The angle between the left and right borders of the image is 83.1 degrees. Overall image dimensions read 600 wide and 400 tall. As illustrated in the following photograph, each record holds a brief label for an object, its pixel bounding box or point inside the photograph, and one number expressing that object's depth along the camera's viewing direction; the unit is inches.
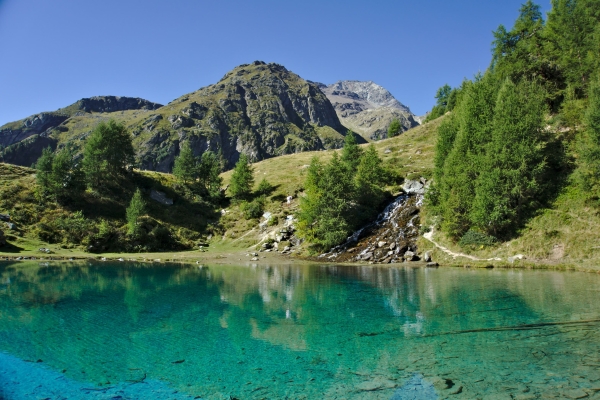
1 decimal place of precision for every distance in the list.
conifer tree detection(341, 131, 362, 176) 3389.5
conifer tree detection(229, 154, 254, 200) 3698.3
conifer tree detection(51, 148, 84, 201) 3048.7
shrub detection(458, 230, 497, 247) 1807.3
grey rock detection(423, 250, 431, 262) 1987.7
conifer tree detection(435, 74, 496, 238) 1942.7
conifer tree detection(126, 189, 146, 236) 2915.8
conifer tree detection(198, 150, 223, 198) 4008.4
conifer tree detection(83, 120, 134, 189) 3368.6
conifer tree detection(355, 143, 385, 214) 2834.6
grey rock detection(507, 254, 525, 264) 1619.6
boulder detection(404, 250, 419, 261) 2081.7
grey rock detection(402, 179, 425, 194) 2822.3
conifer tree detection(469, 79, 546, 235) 1737.2
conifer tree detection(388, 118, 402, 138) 5846.5
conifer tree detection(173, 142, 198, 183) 4008.4
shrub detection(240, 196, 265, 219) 3393.2
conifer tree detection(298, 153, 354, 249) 2440.0
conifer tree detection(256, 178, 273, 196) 3732.5
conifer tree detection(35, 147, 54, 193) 3053.6
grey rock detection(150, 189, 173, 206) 3641.7
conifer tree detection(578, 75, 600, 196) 1478.8
